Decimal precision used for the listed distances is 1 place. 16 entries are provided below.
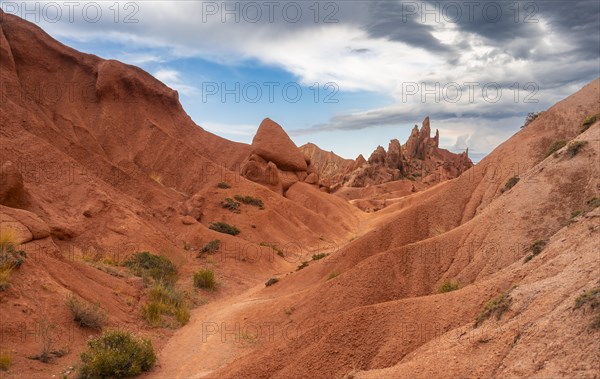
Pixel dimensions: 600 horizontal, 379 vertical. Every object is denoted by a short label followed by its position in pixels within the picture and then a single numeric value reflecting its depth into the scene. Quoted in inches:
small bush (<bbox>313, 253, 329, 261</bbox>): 948.6
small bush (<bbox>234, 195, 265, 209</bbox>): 1250.6
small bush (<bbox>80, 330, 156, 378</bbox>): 371.2
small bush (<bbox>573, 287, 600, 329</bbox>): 184.9
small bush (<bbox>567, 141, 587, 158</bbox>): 532.7
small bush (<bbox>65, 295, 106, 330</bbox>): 456.1
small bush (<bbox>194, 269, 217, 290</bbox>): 720.3
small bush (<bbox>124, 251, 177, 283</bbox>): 693.3
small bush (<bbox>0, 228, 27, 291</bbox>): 428.5
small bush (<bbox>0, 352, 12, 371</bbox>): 356.8
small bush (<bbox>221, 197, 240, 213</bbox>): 1194.1
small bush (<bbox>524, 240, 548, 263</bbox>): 341.0
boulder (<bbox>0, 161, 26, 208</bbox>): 595.2
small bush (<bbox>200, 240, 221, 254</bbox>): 914.0
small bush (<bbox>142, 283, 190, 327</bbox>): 538.6
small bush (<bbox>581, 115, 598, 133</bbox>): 634.1
